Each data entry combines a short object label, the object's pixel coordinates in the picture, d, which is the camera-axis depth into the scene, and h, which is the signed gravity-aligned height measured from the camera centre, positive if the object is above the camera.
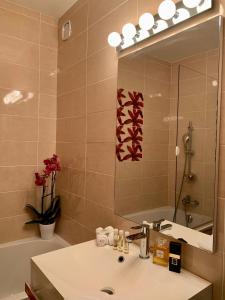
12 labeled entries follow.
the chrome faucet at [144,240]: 1.21 -0.50
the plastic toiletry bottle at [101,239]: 1.37 -0.56
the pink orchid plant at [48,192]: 2.06 -0.46
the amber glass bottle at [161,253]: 1.16 -0.54
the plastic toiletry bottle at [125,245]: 1.31 -0.58
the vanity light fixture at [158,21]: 1.08 +0.66
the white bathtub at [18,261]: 1.96 -1.03
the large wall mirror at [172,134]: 1.04 +0.07
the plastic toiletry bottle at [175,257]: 1.08 -0.52
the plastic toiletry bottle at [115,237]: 1.39 -0.56
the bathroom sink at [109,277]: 0.94 -0.61
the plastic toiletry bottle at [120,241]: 1.34 -0.56
